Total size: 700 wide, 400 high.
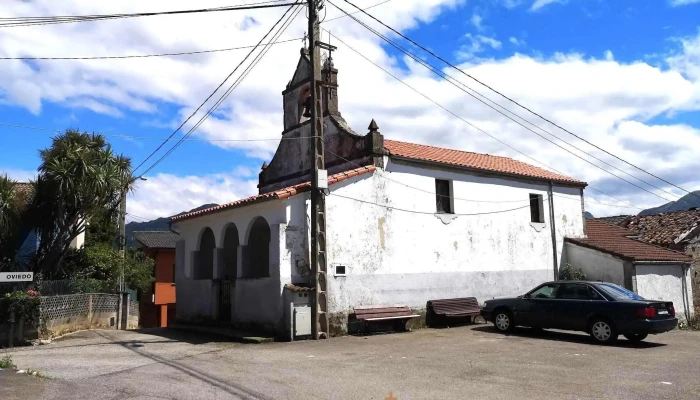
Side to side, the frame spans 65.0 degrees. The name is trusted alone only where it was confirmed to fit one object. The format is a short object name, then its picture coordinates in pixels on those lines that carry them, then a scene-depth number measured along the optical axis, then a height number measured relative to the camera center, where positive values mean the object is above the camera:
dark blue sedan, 12.13 -0.92
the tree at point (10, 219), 16.83 +2.00
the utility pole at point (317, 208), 14.20 +1.83
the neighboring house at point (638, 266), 19.91 +0.20
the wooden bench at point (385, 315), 15.17 -1.08
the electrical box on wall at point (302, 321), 13.87 -1.09
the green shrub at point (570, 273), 21.19 -0.03
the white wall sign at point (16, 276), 13.84 +0.19
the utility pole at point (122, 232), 19.80 +1.90
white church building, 15.04 +1.47
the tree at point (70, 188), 17.09 +2.97
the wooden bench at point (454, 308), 17.02 -1.04
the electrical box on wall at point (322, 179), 14.46 +2.58
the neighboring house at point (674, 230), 23.20 +1.81
